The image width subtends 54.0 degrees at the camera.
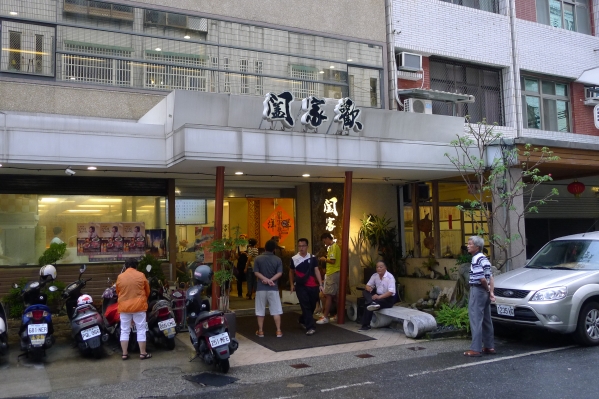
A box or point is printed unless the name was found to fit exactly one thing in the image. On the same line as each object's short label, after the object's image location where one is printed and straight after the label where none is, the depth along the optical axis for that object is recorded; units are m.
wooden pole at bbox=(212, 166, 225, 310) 10.23
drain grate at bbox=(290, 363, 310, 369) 8.51
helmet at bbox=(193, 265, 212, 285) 8.77
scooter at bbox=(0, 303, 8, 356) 8.34
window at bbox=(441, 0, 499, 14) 16.11
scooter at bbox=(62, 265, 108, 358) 8.71
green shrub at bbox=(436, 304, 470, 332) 10.52
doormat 9.94
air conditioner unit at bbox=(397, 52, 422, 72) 14.32
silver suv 9.05
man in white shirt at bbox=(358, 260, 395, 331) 11.02
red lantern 16.23
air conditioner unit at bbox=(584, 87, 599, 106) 17.39
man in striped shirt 8.77
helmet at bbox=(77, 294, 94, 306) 9.02
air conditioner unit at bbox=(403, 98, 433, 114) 14.05
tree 11.79
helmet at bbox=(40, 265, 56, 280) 9.48
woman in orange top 8.69
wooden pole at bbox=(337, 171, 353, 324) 11.38
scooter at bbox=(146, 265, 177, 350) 9.37
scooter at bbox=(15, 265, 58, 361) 8.51
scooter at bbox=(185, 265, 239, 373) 8.04
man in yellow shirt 12.00
